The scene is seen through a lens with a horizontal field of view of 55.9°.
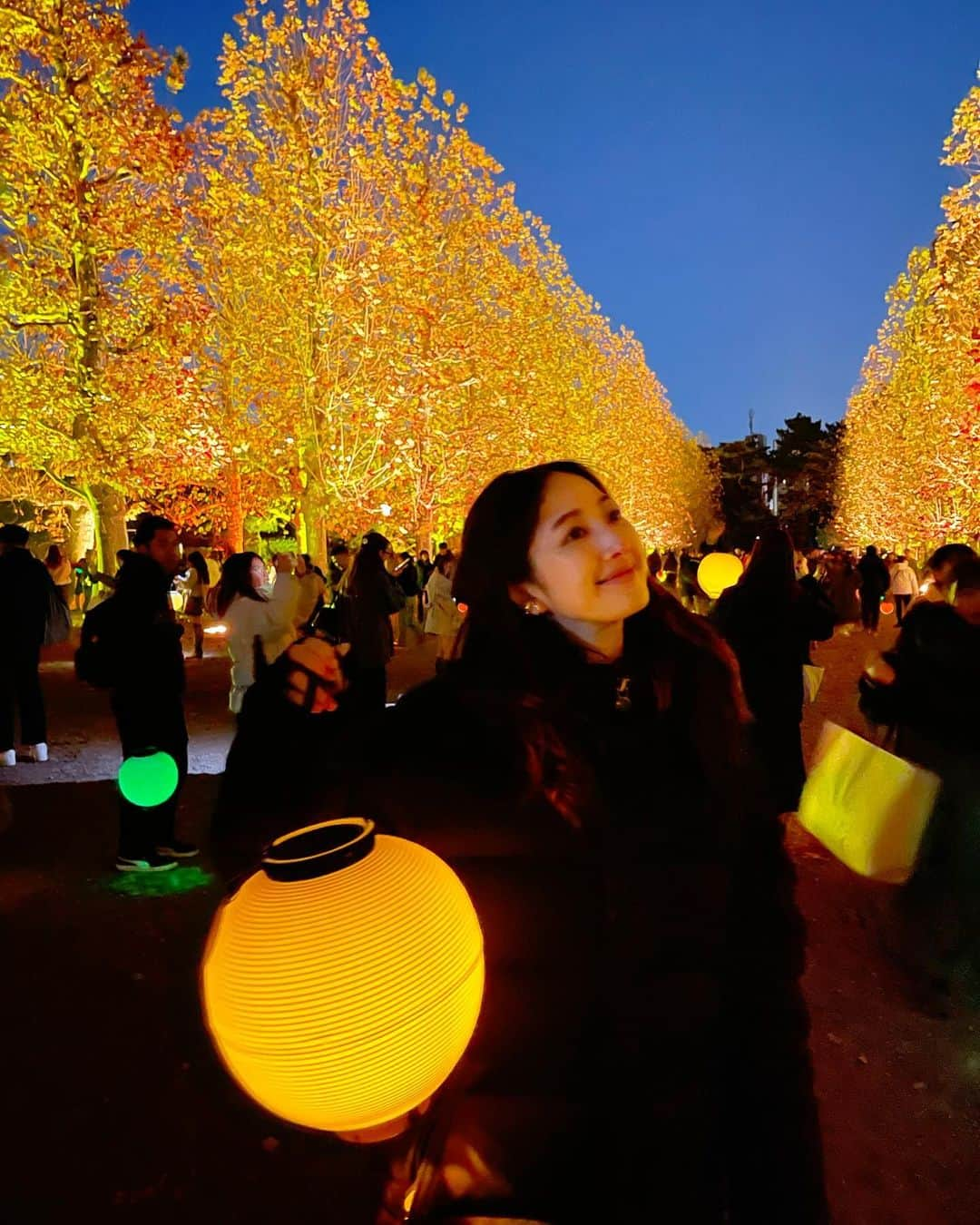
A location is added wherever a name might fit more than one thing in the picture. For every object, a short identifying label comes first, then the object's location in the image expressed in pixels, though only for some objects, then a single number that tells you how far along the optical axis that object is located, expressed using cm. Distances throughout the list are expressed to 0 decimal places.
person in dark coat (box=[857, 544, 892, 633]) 1973
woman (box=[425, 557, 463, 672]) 1341
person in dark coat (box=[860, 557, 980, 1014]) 486
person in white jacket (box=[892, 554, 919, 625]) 2202
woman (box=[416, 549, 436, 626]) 2050
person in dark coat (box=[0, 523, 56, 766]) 835
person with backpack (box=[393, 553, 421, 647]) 1806
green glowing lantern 545
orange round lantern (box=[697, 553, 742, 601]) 756
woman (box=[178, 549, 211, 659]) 1443
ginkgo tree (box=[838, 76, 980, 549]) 1661
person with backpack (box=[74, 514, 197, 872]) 562
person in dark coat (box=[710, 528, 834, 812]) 563
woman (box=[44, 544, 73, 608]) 1812
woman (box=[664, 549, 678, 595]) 2585
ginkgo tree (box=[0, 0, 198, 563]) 1622
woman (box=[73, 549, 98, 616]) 2156
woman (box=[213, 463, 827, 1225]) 133
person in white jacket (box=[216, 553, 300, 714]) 650
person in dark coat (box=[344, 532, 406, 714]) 957
